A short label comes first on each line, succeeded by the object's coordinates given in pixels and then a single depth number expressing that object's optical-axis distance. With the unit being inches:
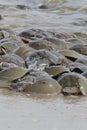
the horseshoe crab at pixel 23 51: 383.6
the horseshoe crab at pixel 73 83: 303.4
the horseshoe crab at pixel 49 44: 410.8
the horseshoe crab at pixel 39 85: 300.4
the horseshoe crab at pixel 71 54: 382.4
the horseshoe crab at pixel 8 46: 392.8
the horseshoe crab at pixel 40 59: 352.8
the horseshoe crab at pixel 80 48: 418.7
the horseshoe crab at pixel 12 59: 358.8
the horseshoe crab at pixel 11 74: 320.8
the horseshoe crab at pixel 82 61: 363.5
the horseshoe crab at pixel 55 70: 325.7
